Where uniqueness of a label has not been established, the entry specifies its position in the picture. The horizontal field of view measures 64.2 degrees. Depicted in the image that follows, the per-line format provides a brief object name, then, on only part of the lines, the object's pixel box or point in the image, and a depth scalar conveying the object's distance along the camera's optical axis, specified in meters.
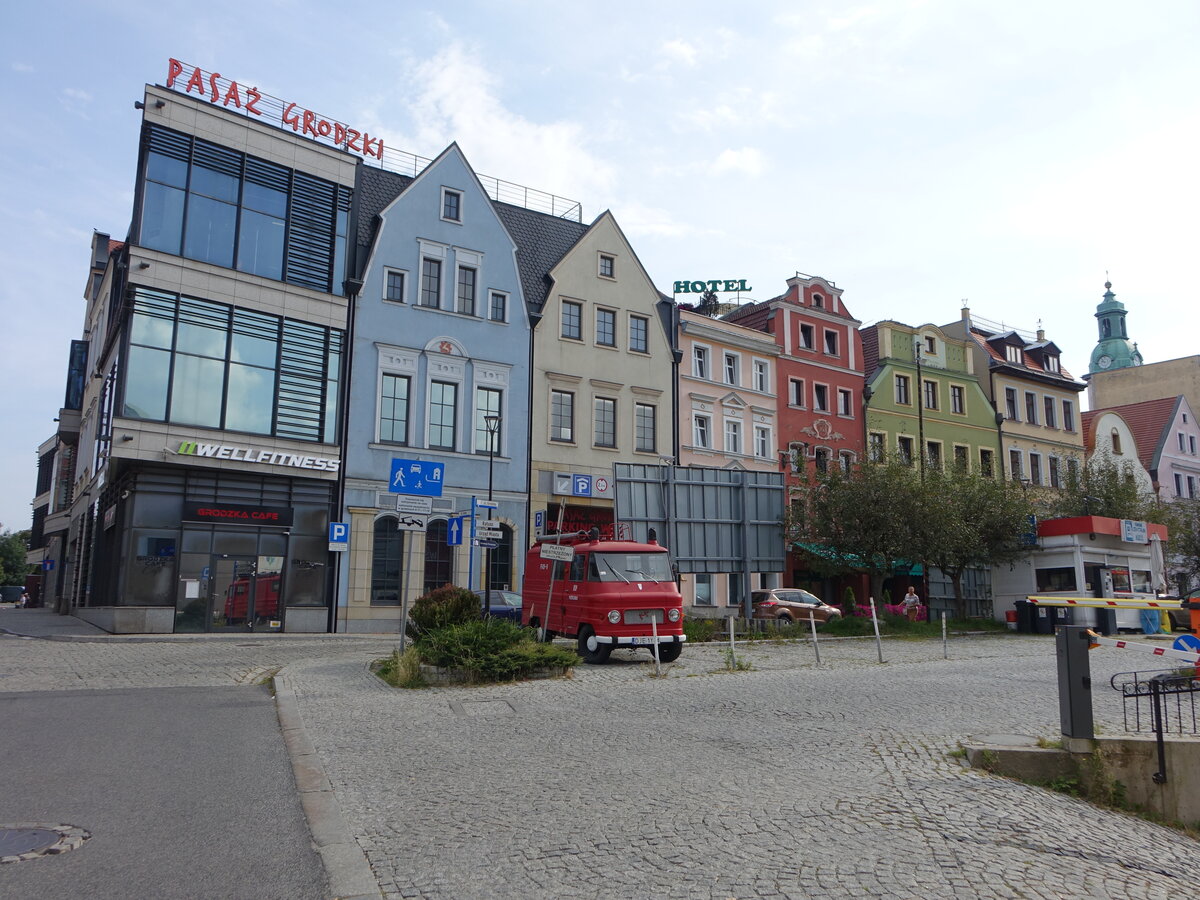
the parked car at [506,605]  27.12
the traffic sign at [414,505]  17.16
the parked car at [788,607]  33.53
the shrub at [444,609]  17.48
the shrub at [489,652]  14.41
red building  42.66
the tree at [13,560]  110.50
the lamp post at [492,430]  28.16
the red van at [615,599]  17.64
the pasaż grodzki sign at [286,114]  29.55
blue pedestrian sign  19.18
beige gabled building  35.56
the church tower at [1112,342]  81.48
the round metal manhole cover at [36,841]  5.70
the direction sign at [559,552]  18.31
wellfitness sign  27.59
